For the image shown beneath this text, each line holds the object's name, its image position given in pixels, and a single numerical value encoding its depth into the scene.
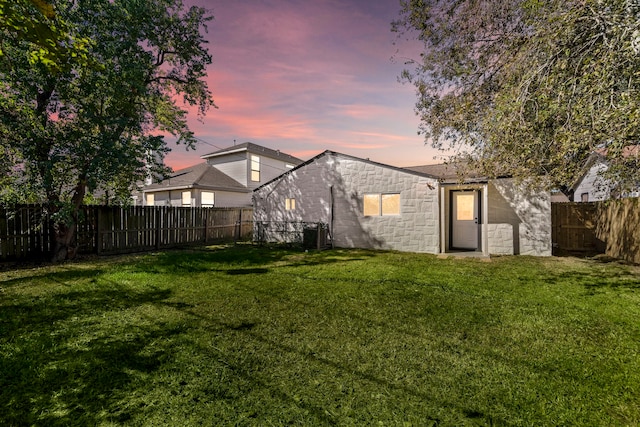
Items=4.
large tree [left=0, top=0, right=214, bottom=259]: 8.00
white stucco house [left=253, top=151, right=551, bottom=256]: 10.66
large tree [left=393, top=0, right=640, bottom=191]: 4.73
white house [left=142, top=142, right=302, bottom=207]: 20.48
